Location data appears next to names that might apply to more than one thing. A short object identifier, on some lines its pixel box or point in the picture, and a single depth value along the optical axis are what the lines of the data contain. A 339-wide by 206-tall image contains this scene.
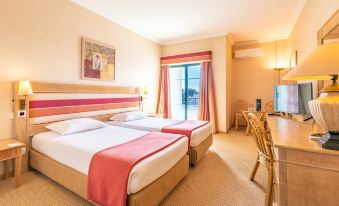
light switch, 2.38
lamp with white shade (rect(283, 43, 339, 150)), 0.99
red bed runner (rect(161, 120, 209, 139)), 2.77
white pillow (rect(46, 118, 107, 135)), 2.48
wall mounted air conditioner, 5.16
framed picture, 3.28
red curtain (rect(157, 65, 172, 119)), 5.48
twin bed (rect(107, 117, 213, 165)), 2.73
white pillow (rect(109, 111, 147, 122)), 3.60
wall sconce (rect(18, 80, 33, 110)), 2.29
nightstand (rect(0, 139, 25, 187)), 1.97
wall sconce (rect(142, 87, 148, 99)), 4.76
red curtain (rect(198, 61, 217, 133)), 4.87
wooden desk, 1.00
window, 5.38
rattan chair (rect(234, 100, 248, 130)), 5.54
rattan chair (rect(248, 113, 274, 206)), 1.66
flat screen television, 2.35
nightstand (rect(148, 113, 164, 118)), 4.45
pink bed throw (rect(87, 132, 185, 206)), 1.45
